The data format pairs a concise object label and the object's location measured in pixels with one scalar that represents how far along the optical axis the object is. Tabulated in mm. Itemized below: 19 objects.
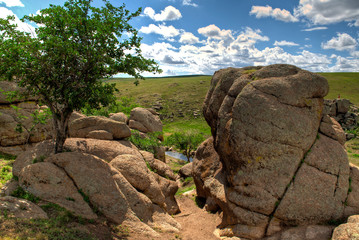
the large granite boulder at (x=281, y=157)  13695
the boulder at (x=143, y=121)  37844
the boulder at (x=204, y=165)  20641
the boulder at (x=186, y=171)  31781
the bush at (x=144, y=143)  25731
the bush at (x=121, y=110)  38031
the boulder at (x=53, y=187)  12656
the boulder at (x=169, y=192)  19969
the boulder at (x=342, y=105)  47081
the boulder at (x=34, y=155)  15031
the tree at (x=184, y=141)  46438
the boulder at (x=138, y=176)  16688
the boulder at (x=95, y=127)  21562
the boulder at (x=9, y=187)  12568
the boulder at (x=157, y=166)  21966
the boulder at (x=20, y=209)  10225
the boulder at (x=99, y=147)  18047
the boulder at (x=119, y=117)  36172
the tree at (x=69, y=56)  13547
